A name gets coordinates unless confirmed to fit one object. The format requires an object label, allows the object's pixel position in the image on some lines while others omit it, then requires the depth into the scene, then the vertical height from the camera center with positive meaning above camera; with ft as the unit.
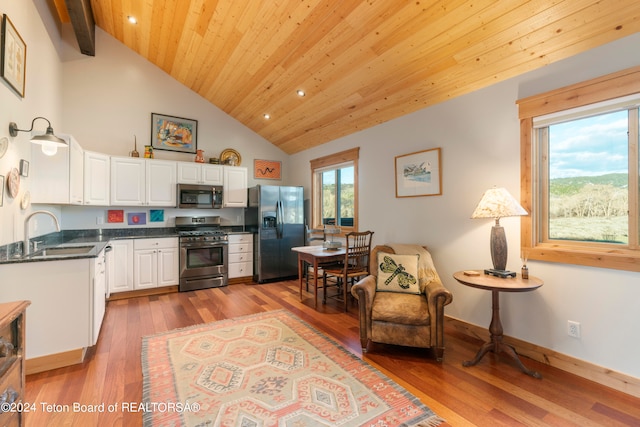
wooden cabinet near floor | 3.43 -1.87
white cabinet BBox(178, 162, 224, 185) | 15.83 +2.45
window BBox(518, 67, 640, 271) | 6.71 +1.15
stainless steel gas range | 15.12 -2.24
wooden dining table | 12.14 -1.75
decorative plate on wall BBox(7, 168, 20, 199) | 7.64 +0.95
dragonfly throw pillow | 9.23 -1.95
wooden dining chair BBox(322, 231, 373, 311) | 12.00 -2.24
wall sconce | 7.54 +2.04
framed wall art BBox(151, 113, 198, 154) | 16.10 +4.86
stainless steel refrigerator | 16.67 -0.73
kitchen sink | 8.28 -1.14
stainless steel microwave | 15.70 +1.13
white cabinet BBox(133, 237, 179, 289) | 14.14 -2.40
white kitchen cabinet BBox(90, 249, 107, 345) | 8.19 -2.49
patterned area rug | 5.72 -4.07
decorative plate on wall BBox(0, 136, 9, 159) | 7.13 +1.85
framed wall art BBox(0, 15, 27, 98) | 6.99 +4.25
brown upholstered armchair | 7.85 -2.86
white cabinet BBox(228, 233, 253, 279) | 16.55 -2.32
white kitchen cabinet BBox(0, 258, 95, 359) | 7.36 -2.29
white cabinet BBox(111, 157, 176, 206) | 14.17 +1.80
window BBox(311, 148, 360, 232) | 15.12 +1.52
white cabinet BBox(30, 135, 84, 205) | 9.46 +1.46
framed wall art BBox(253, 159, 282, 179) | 19.27 +3.28
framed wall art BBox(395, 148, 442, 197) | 10.69 +1.69
